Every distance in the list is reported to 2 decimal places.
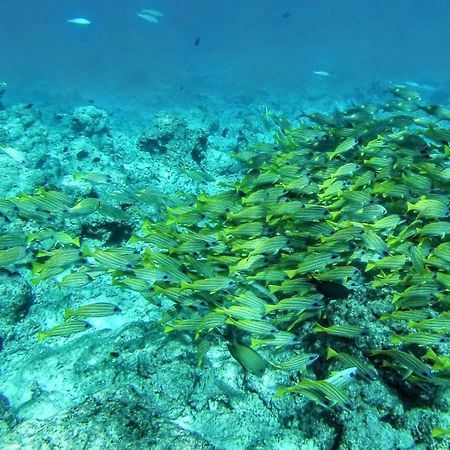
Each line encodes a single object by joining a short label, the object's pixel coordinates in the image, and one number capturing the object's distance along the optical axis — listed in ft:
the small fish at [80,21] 71.20
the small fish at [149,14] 68.14
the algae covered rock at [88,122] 51.37
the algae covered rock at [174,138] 39.88
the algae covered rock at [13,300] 20.03
